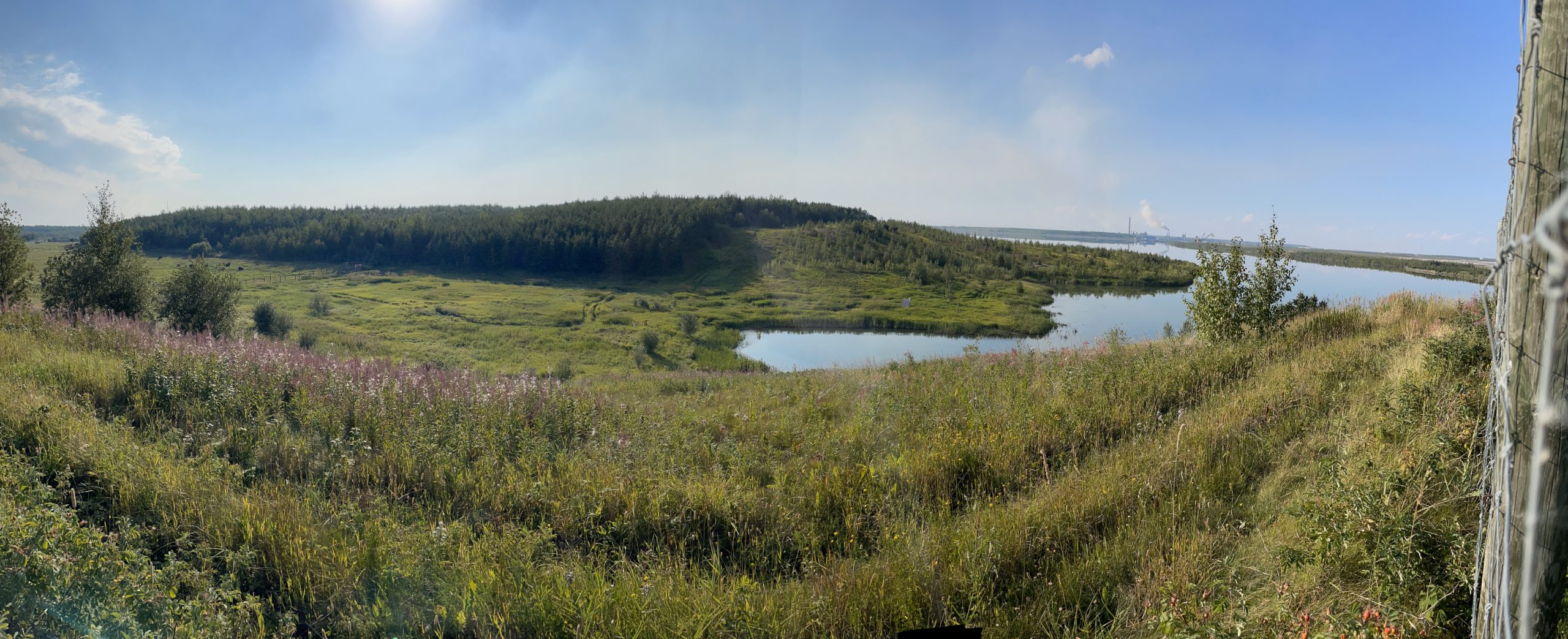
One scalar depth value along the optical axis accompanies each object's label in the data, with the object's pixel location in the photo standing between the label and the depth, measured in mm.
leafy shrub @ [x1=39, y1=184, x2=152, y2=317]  19156
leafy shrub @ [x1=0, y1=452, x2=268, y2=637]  3049
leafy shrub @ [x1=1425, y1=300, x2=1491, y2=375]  6133
